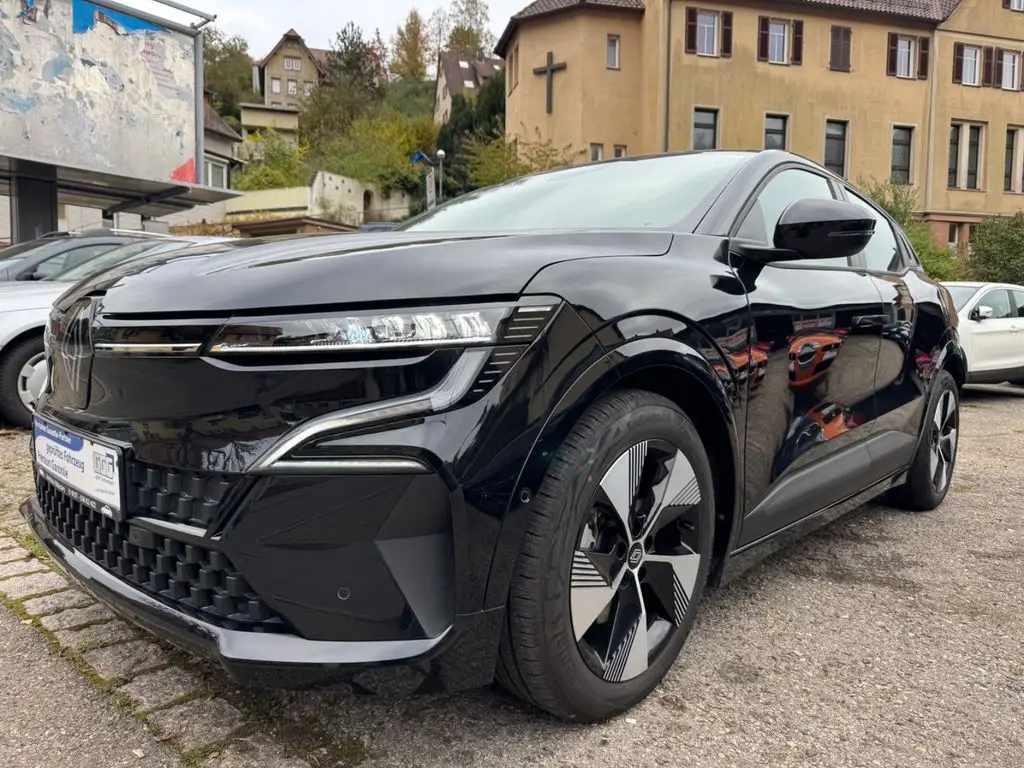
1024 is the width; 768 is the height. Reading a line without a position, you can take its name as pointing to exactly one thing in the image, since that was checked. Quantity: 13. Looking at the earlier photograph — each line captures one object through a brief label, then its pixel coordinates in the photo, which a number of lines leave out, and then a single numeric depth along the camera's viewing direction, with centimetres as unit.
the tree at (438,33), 6681
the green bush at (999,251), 2181
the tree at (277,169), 4481
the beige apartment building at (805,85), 2792
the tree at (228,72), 6353
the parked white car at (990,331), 923
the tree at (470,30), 6375
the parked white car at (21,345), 510
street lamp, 3759
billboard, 1165
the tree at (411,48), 6656
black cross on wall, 2981
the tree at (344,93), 5181
